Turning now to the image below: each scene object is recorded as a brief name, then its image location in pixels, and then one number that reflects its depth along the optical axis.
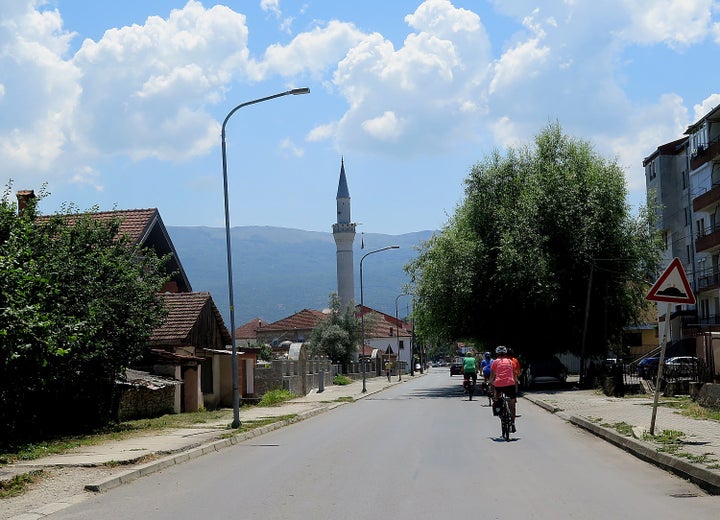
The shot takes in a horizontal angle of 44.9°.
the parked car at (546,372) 41.94
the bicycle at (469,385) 35.00
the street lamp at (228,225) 22.80
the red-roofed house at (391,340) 131.65
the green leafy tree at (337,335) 82.94
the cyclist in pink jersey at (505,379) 17.14
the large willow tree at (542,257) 40.97
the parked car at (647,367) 38.80
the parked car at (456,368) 87.45
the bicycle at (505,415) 17.08
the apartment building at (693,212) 48.91
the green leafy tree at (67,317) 14.30
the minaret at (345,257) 106.38
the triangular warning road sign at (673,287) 14.94
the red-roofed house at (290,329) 118.44
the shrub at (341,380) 65.12
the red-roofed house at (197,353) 29.53
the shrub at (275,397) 36.17
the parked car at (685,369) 27.04
